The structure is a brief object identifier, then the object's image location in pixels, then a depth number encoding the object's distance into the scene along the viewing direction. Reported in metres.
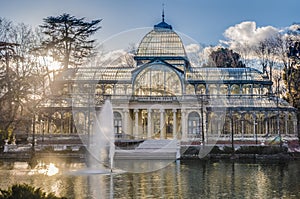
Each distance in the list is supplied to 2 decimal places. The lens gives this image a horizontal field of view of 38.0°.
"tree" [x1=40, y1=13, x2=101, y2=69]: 54.66
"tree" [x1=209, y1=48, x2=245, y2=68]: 70.00
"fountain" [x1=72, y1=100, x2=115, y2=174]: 32.81
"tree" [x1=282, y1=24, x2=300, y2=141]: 53.31
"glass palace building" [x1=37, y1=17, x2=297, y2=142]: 48.12
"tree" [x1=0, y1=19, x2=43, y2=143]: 36.72
